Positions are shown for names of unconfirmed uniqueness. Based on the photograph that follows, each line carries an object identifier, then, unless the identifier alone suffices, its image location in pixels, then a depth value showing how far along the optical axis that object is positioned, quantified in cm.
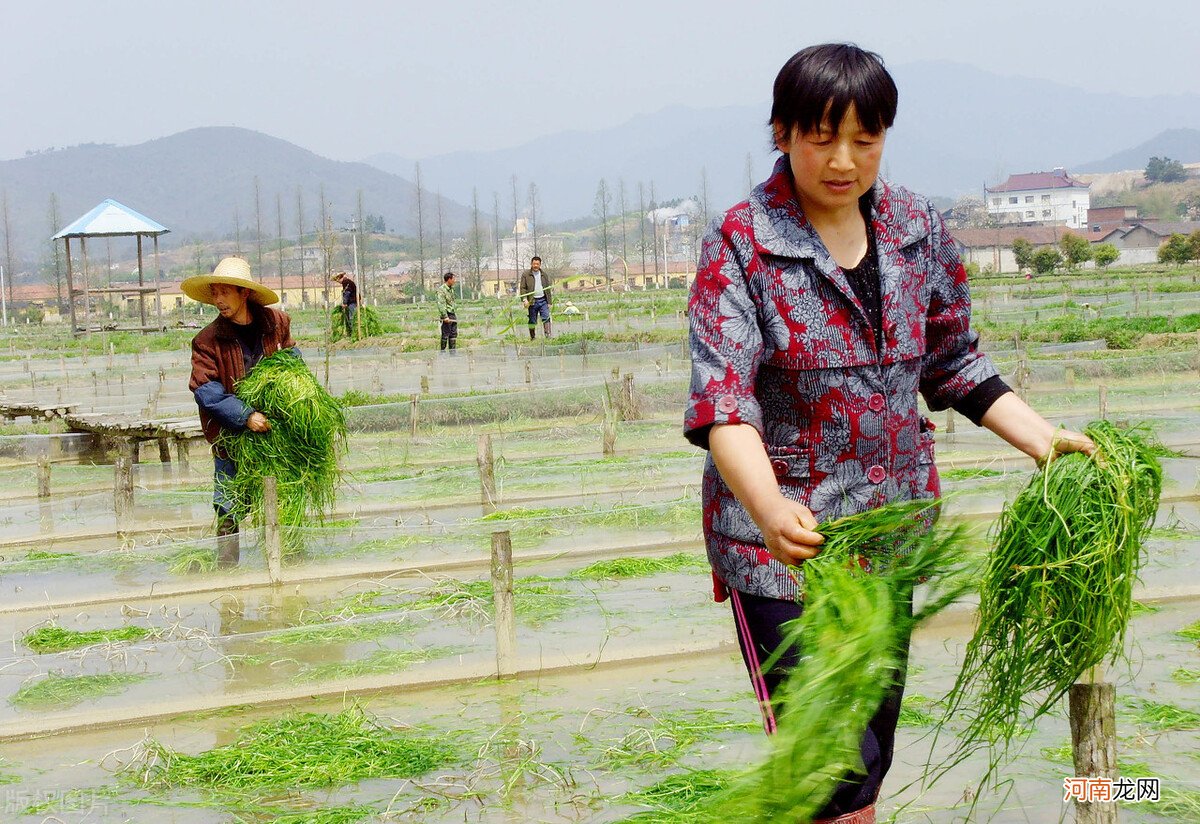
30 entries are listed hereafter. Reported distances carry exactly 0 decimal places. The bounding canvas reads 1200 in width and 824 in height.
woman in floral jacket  212
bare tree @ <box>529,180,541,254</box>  7435
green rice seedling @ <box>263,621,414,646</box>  483
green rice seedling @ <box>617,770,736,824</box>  315
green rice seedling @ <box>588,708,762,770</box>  364
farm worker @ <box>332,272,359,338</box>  2011
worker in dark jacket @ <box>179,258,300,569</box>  555
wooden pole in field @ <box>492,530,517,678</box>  453
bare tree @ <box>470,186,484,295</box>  6307
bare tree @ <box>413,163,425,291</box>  6519
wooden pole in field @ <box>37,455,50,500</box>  919
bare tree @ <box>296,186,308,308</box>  6159
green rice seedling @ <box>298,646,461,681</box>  459
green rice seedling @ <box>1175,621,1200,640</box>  458
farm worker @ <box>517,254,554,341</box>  1548
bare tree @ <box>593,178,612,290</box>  7005
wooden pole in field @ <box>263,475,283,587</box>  586
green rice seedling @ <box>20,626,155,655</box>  512
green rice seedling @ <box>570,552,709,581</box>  581
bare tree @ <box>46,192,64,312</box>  6336
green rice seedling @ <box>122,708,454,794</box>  364
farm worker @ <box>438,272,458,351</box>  1894
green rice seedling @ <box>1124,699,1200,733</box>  368
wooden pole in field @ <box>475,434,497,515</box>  797
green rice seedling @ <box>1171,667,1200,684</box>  410
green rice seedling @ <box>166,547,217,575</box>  588
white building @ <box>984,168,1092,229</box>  16425
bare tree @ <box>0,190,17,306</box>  8378
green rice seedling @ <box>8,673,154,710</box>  440
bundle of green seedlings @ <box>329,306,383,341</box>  2220
